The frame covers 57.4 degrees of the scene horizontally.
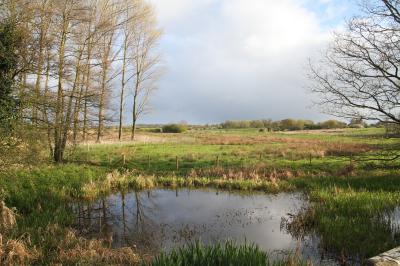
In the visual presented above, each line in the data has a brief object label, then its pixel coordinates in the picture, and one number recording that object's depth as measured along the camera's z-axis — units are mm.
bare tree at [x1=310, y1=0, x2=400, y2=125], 14711
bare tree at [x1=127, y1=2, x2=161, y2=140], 38594
